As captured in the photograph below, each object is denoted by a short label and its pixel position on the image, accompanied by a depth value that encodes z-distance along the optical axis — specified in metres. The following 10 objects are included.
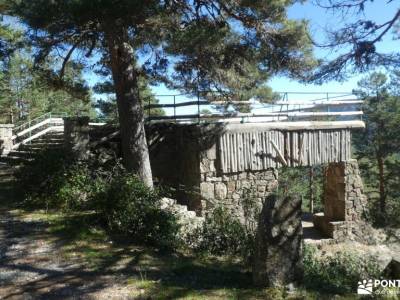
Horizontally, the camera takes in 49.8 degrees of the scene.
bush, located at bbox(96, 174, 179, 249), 7.01
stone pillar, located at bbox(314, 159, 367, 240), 14.51
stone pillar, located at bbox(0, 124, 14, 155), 16.58
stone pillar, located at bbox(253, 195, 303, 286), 4.76
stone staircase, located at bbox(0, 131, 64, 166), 13.51
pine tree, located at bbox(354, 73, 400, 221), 25.30
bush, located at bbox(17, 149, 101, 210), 8.51
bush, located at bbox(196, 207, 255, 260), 6.91
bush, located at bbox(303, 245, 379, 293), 5.22
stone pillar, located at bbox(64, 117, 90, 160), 10.28
